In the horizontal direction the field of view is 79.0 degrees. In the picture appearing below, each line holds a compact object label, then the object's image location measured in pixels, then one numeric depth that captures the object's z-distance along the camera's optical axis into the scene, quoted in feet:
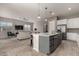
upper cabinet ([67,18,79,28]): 6.80
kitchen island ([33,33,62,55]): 5.69
